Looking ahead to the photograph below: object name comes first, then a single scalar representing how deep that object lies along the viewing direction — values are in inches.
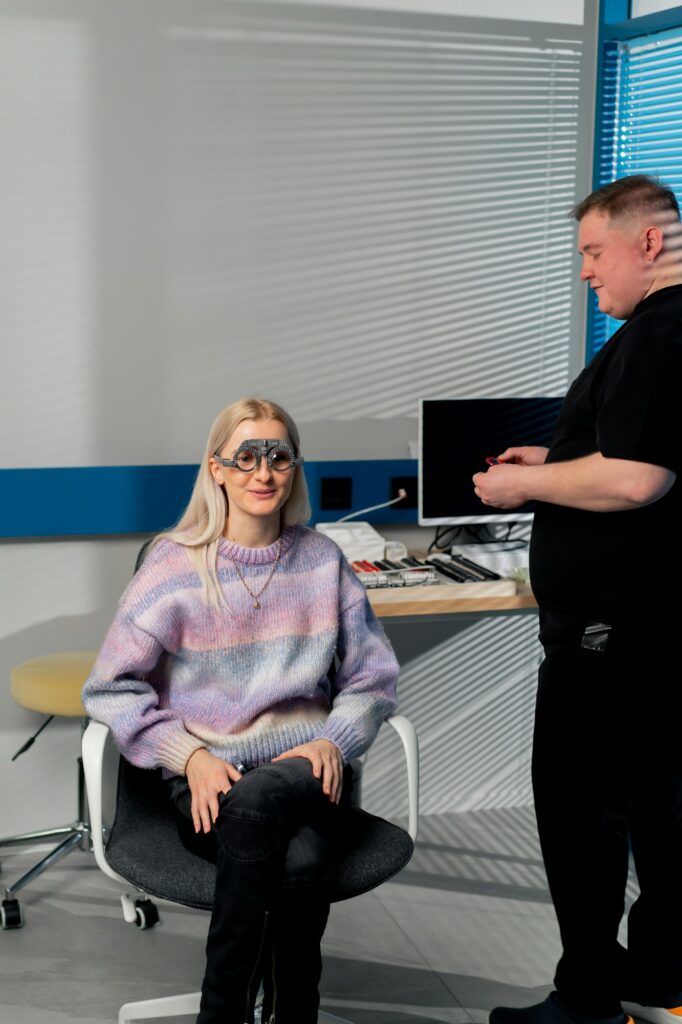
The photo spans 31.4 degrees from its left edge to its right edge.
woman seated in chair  85.1
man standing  88.0
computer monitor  133.0
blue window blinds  134.8
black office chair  85.6
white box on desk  131.6
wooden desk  120.3
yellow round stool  117.8
